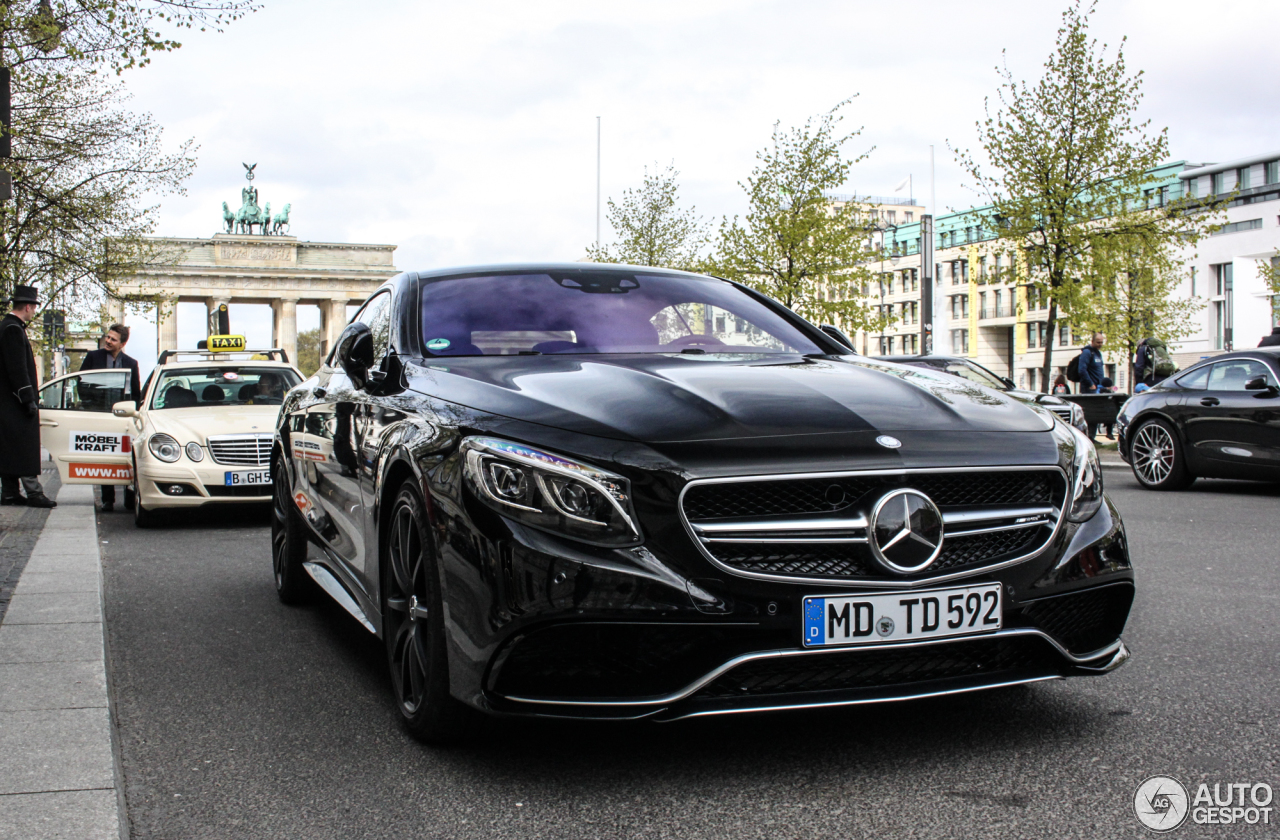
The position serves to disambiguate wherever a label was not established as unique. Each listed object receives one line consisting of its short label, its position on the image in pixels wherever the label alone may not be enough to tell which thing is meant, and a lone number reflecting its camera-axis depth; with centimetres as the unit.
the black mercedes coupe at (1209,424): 1247
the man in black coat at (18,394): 1137
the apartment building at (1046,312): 6500
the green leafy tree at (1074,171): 2580
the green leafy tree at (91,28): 1414
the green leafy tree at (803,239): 3706
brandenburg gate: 8794
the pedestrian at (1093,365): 2189
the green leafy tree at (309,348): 15288
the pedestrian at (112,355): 1527
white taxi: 1073
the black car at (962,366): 1531
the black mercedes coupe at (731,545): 318
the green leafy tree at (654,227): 4756
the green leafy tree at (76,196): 2206
